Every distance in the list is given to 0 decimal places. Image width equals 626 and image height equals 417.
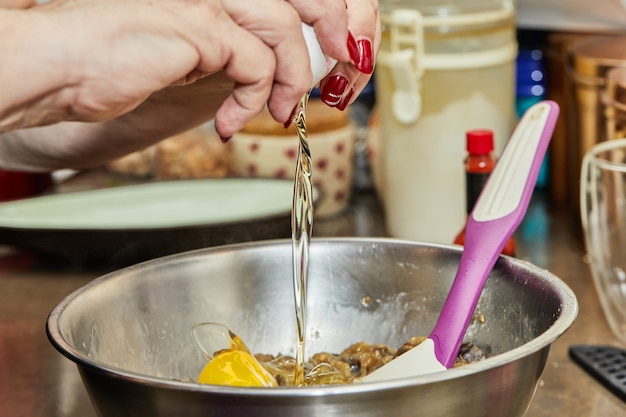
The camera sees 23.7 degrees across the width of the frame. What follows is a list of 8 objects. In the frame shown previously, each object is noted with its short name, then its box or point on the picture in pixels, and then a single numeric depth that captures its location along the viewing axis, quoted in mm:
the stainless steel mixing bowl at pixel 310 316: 657
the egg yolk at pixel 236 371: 729
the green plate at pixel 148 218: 1114
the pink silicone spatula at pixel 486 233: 762
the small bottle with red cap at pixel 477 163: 926
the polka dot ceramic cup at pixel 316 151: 1260
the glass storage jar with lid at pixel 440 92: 1123
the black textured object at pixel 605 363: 874
